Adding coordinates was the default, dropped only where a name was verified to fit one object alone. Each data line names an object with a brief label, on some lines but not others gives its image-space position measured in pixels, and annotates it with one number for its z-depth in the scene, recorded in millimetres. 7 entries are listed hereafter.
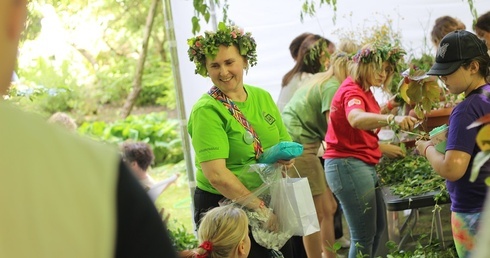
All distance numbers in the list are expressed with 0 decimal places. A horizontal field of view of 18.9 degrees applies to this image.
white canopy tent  11316
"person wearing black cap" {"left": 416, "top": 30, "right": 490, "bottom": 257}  5413
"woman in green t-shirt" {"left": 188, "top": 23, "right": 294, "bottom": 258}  6413
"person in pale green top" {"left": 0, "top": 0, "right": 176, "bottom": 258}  1097
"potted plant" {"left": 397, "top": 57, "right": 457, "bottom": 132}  7012
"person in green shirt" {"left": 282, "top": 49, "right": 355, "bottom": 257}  8848
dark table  6991
